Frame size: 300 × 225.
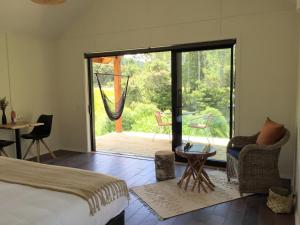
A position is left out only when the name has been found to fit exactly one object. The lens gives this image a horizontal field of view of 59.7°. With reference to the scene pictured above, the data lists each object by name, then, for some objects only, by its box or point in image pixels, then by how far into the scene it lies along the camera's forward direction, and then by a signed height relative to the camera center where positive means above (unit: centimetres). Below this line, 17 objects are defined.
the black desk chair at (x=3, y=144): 412 -74
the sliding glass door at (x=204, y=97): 415 -3
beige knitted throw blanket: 188 -66
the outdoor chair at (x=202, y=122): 440 -46
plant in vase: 444 -15
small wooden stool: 373 -101
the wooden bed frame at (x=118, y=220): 208 -101
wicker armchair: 304 -86
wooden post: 681 +46
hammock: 558 -23
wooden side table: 325 -91
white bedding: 151 -69
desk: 418 -47
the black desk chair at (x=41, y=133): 468 -66
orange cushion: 313 -49
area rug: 285 -122
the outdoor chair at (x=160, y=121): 623 -61
